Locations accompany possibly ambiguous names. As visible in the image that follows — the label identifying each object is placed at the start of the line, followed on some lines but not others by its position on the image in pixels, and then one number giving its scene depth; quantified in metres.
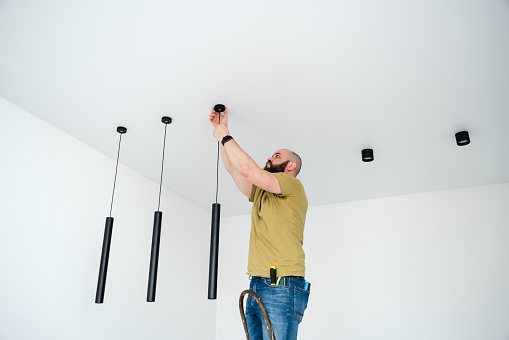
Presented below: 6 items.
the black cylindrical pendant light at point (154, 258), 2.50
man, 1.79
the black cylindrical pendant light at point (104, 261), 2.56
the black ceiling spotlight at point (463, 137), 3.04
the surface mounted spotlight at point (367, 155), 3.30
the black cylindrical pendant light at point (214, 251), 2.28
